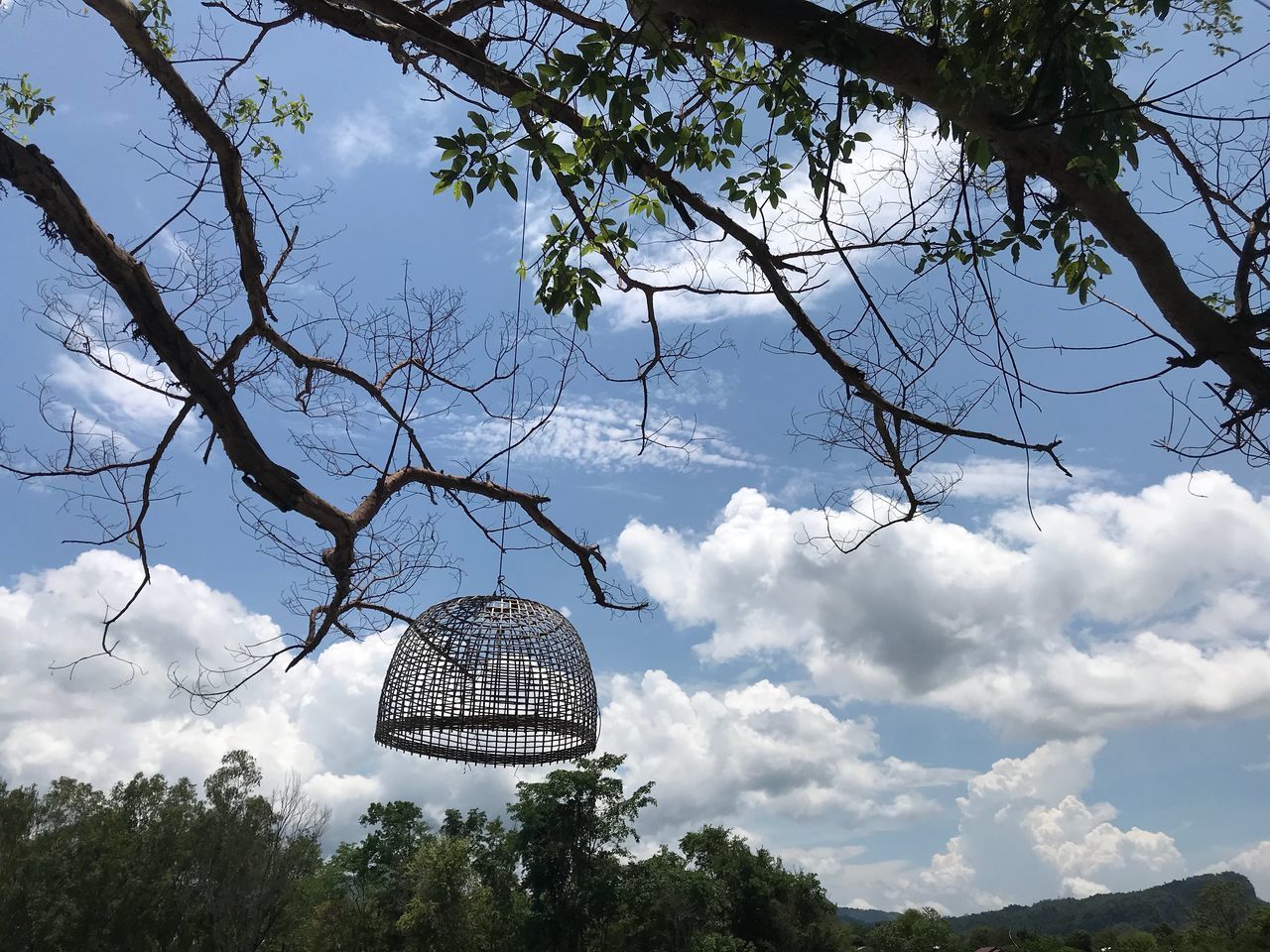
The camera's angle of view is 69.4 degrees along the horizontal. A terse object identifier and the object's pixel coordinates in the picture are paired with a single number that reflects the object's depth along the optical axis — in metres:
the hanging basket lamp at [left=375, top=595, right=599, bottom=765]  3.15
